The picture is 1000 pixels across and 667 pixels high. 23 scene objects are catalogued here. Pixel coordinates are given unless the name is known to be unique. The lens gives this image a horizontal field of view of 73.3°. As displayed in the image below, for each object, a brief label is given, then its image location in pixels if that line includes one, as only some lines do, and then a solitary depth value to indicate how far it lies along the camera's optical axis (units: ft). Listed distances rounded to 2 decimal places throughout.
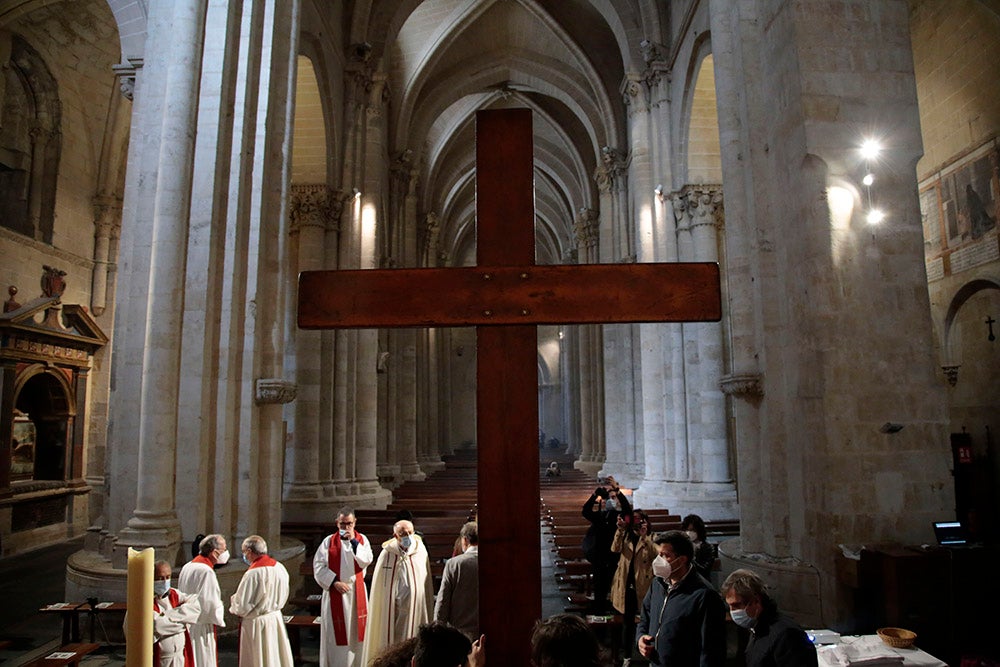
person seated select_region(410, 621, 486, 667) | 6.00
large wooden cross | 7.72
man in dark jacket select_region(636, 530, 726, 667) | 9.46
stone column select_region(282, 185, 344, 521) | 42.22
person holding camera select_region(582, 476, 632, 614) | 21.18
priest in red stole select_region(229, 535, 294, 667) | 15.37
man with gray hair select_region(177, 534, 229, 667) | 14.62
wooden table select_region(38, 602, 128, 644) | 19.61
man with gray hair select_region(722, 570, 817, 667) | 8.70
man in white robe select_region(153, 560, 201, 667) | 13.75
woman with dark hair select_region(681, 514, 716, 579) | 19.19
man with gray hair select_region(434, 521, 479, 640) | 13.70
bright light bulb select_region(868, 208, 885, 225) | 20.21
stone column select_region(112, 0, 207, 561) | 21.90
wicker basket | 11.80
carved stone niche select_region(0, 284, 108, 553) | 39.91
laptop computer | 17.81
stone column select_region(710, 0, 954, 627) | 19.33
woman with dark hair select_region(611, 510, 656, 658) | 18.67
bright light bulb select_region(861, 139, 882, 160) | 20.54
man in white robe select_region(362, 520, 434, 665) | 16.21
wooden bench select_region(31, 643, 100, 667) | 16.03
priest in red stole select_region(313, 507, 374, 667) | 17.47
